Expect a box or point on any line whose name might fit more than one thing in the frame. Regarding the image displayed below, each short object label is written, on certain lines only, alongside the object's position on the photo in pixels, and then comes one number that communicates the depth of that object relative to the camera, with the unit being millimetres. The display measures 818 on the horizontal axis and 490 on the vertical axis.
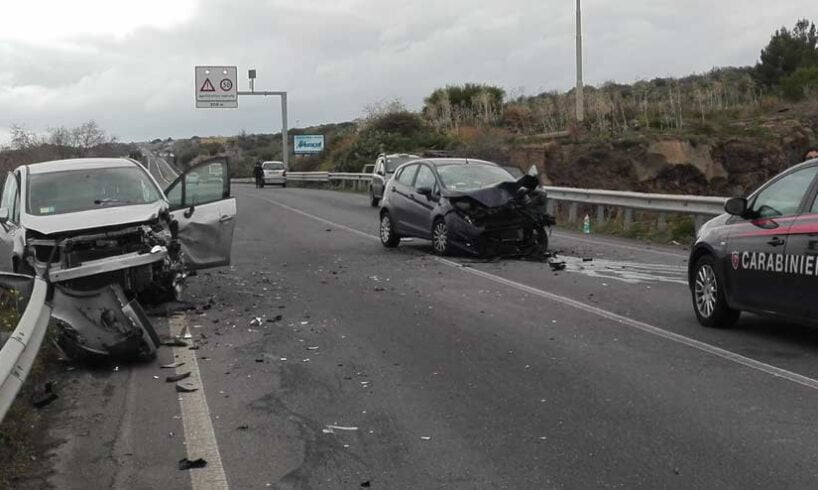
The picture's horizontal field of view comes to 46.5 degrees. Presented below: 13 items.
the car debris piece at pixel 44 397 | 6894
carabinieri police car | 7883
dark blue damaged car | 15070
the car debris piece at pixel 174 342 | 9008
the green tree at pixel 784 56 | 55094
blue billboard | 72938
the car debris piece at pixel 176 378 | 7645
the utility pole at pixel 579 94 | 28817
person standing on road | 56062
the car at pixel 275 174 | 57938
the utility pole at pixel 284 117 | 60406
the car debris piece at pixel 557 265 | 14078
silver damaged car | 8352
